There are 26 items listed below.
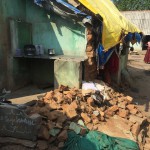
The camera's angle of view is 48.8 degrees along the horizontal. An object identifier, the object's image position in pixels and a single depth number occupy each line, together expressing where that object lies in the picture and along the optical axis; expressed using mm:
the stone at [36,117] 3453
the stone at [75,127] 3843
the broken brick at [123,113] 4819
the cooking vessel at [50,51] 5758
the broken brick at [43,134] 3534
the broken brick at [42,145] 3429
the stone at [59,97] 4445
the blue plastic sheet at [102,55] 5343
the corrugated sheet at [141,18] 18417
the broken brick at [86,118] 4276
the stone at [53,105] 4242
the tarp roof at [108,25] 5204
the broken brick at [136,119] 4714
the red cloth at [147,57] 12540
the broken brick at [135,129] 4370
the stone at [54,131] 3630
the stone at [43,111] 3947
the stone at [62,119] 3916
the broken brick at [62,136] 3635
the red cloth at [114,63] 6203
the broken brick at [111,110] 4799
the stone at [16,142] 3407
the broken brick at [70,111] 4136
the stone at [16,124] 3456
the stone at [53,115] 3888
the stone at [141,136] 4329
